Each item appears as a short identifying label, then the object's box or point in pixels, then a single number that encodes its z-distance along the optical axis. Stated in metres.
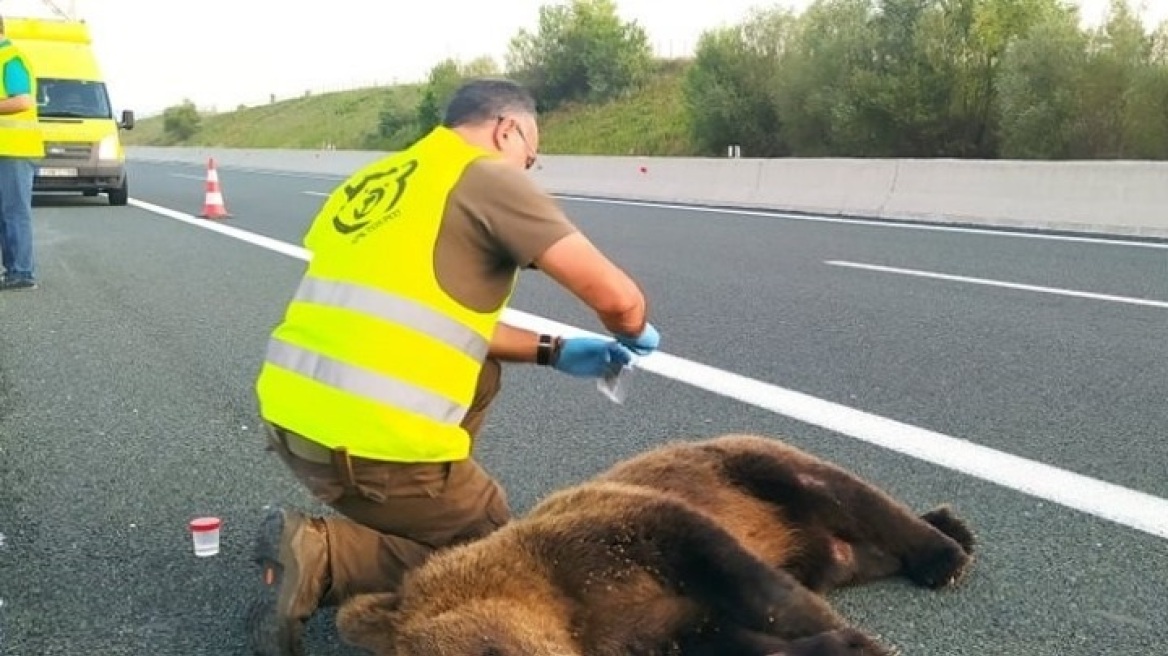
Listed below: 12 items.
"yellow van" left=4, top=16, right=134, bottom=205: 18.94
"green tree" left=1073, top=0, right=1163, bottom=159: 24.58
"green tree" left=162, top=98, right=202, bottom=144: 93.06
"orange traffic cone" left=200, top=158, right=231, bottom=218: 16.89
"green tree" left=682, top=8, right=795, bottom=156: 36.19
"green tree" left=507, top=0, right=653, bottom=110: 51.19
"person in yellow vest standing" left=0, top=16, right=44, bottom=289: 9.52
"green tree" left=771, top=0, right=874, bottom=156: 30.75
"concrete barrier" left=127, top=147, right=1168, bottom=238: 12.90
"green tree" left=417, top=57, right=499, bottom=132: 55.84
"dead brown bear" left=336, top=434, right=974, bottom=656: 2.56
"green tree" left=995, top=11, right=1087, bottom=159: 25.05
